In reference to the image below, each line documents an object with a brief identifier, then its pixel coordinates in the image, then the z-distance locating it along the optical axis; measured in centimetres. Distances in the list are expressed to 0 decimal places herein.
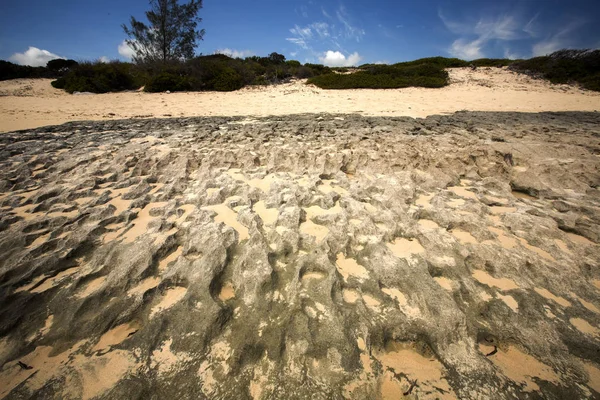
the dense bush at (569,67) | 1511
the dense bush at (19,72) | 2083
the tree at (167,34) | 2072
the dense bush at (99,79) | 1550
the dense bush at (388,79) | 1634
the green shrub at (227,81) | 1666
